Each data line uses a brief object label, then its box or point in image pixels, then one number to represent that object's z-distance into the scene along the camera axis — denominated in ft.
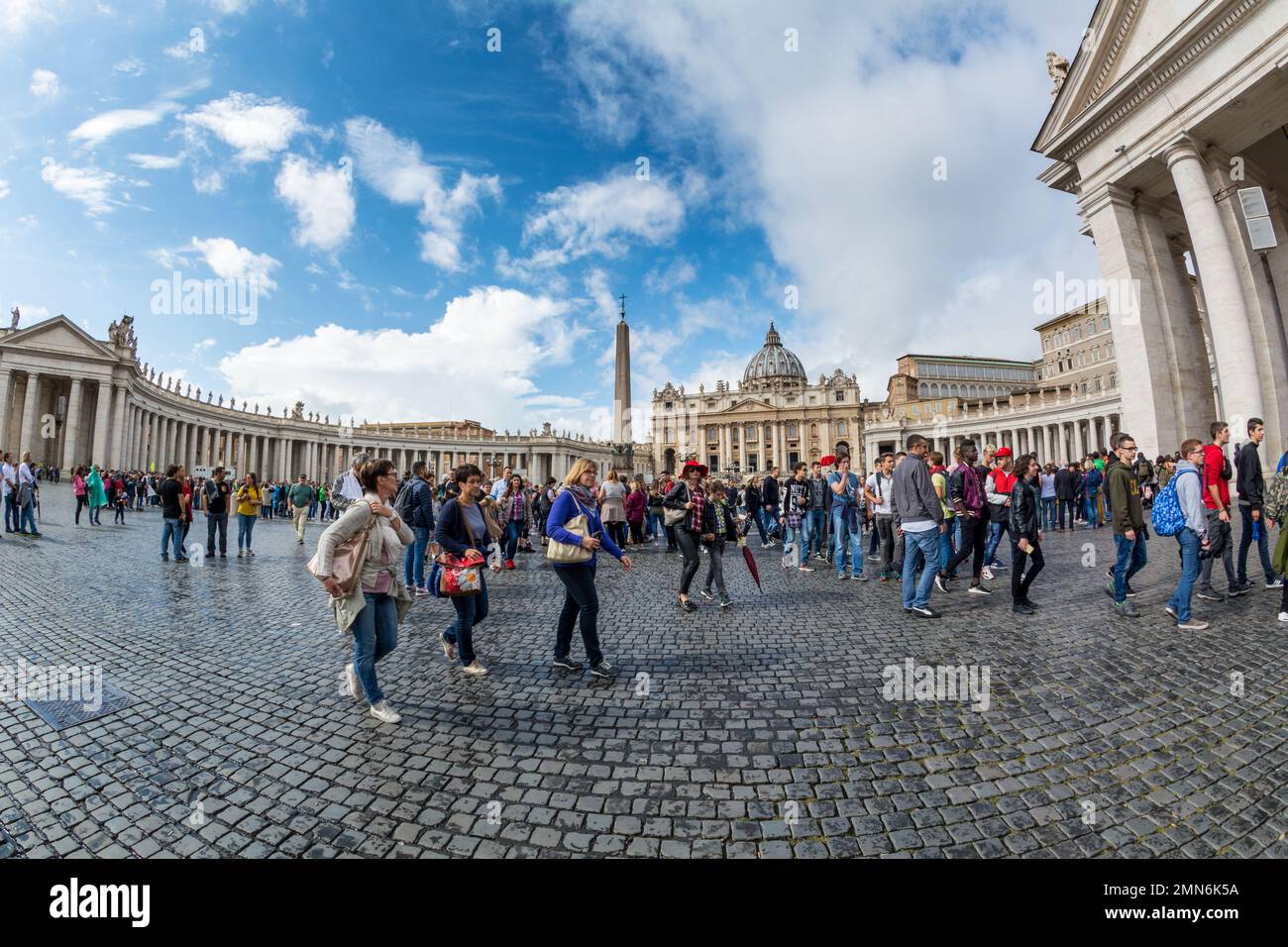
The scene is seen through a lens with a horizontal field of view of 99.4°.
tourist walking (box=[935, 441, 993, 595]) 23.34
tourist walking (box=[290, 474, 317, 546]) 43.73
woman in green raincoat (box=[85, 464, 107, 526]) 51.16
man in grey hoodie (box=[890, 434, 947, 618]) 19.33
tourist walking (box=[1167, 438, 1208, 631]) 16.90
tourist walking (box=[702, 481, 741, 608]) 22.02
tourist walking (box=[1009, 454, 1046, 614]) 18.89
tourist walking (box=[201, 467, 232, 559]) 35.45
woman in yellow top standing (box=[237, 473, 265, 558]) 37.29
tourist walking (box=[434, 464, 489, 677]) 14.26
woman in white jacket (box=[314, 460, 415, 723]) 11.19
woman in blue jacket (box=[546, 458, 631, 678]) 14.08
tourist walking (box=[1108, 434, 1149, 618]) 18.02
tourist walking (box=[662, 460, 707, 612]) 21.77
